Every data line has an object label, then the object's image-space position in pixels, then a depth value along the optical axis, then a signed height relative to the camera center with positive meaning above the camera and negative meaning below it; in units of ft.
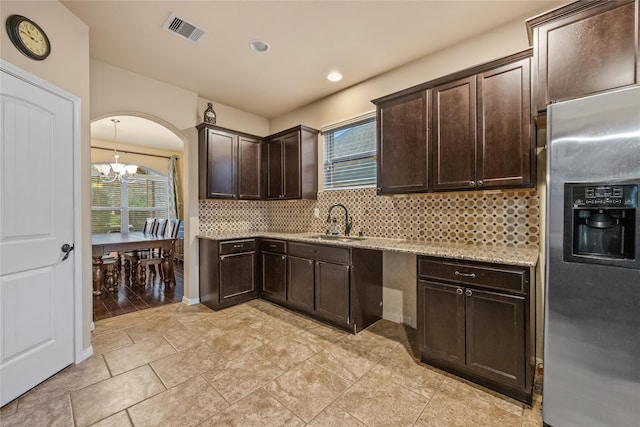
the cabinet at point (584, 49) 5.09 +3.21
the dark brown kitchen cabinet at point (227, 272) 11.18 -2.51
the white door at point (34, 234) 5.93 -0.49
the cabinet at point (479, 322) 5.76 -2.53
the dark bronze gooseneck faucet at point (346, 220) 11.10 -0.33
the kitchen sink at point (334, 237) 10.77 -1.03
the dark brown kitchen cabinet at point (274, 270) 11.27 -2.44
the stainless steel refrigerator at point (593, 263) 4.43 -0.89
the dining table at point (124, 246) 13.07 -1.69
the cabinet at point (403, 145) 8.18 +2.10
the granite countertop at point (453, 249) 6.01 -1.00
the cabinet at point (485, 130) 6.57 +2.14
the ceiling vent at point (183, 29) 7.64 +5.33
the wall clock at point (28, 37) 5.96 +4.01
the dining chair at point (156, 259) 15.01 -2.60
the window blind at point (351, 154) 10.99 +2.48
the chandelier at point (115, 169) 17.24 +2.89
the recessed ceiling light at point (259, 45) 8.61 +5.34
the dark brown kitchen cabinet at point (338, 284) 9.07 -2.53
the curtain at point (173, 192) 23.30 +1.74
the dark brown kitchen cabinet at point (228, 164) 11.78 +2.22
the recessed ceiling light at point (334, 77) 10.48 +5.29
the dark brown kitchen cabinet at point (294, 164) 12.32 +2.26
